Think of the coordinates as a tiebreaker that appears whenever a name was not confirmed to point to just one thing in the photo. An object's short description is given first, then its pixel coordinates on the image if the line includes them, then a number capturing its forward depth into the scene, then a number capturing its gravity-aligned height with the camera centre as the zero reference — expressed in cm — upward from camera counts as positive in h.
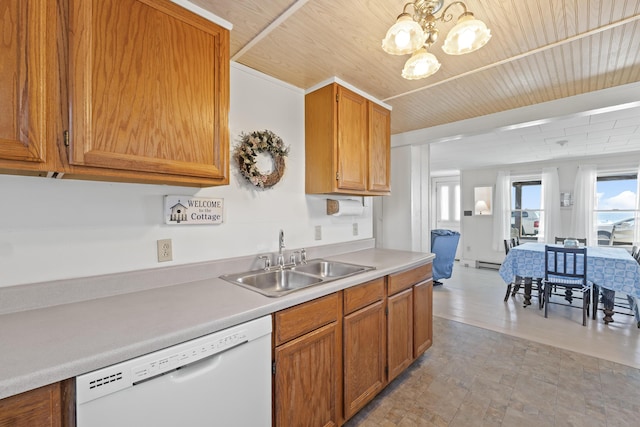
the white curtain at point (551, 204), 552 +2
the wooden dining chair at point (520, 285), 380 -110
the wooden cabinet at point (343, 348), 134 -80
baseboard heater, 620 -129
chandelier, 123 +75
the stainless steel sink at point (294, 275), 175 -44
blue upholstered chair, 471 -73
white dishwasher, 85 -60
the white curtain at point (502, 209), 607 -7
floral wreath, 186 +36
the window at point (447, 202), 737 +10
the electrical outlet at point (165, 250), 153 -23
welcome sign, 156 -1
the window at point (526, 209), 587 -7
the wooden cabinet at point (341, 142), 212 +50
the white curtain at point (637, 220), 484 -26
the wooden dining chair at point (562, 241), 431 -54
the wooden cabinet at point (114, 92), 94 +45
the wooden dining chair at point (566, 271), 329 -78
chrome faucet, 202 -31
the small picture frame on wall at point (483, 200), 632 +13
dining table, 309 -77
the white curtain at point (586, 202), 519 +6
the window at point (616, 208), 495 -6
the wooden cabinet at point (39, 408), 72 -52
